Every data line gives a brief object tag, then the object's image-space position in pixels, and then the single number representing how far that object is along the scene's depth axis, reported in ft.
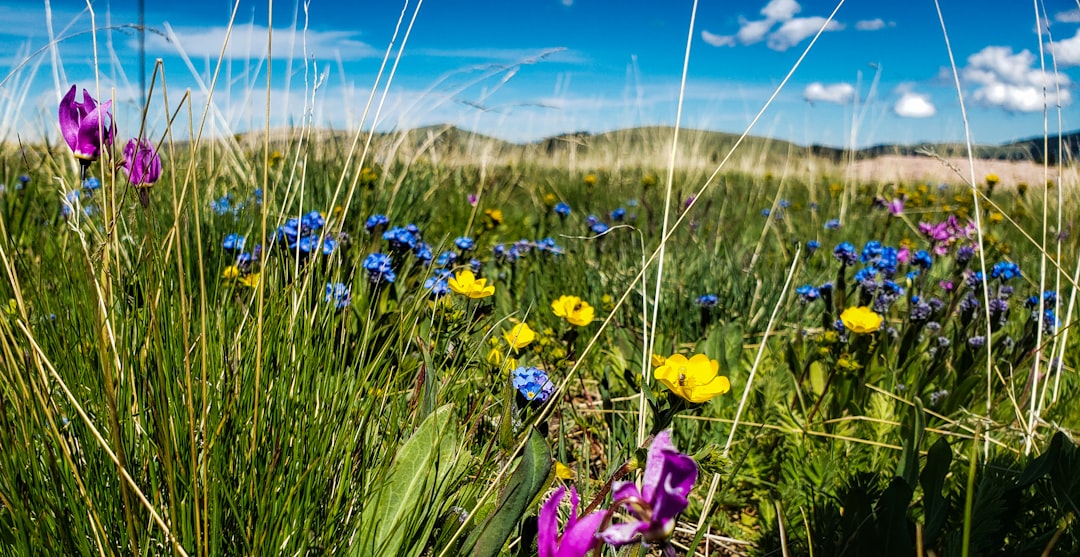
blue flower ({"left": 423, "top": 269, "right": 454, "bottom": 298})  1.56
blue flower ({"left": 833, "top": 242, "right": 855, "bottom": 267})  2.00
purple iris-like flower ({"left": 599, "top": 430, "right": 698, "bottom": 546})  0.63
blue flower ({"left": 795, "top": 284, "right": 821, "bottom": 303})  1.91
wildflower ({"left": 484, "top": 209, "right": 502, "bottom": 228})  2.39
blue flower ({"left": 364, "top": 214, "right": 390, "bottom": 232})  1.93
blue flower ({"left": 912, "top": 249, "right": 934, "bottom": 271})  2.07
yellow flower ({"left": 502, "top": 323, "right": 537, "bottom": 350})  1.21
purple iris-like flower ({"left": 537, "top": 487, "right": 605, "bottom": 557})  0.77
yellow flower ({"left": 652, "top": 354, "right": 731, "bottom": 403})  0.94
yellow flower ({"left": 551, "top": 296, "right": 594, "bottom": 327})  1.42
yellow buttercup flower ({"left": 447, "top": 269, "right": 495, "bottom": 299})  1.34
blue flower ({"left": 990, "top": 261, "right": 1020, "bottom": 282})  1.94
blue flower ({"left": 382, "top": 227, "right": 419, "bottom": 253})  1.74
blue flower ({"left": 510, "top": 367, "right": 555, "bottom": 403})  1.11
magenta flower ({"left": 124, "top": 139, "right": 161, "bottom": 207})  1.14
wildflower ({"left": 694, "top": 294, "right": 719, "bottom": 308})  1.93
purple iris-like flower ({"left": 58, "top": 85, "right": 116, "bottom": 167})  1.12
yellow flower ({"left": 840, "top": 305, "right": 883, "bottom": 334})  1.56
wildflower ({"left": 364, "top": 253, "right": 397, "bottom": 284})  1.64
